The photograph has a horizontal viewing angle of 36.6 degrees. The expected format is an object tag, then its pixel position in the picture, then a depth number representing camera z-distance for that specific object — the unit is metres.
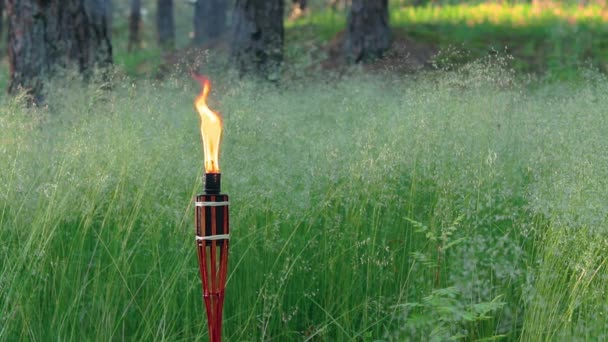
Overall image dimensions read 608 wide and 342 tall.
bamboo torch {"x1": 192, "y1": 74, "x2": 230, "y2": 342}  2.58
